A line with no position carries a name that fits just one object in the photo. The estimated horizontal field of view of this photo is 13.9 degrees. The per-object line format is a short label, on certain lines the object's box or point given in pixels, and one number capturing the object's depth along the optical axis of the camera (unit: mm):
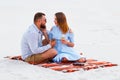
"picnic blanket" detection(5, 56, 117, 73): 7946
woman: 8578
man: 8294
